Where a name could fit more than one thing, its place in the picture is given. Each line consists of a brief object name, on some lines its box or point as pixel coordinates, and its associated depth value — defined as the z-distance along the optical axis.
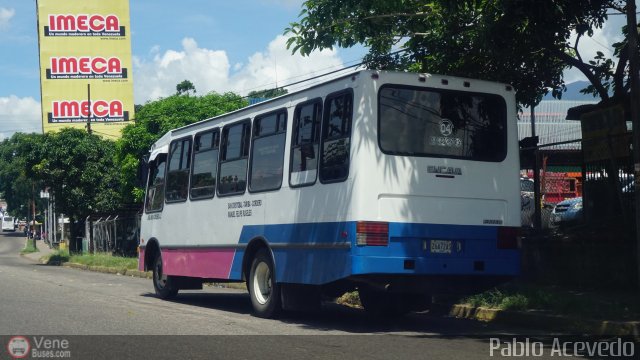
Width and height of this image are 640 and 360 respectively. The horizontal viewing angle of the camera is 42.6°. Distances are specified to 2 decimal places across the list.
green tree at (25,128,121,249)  34.50
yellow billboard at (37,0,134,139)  71.06
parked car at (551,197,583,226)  16.64
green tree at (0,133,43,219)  87.32
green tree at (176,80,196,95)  60.78
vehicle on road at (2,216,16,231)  123.17
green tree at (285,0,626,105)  12.70
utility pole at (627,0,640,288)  10.76
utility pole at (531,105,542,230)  14.21
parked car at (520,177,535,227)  15.38
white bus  9.78
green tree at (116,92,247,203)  40.62
